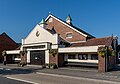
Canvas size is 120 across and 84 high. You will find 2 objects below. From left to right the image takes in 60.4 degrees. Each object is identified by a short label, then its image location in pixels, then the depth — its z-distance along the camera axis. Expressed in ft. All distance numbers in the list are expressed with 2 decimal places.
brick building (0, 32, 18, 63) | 79.27
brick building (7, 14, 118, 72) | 42.36
